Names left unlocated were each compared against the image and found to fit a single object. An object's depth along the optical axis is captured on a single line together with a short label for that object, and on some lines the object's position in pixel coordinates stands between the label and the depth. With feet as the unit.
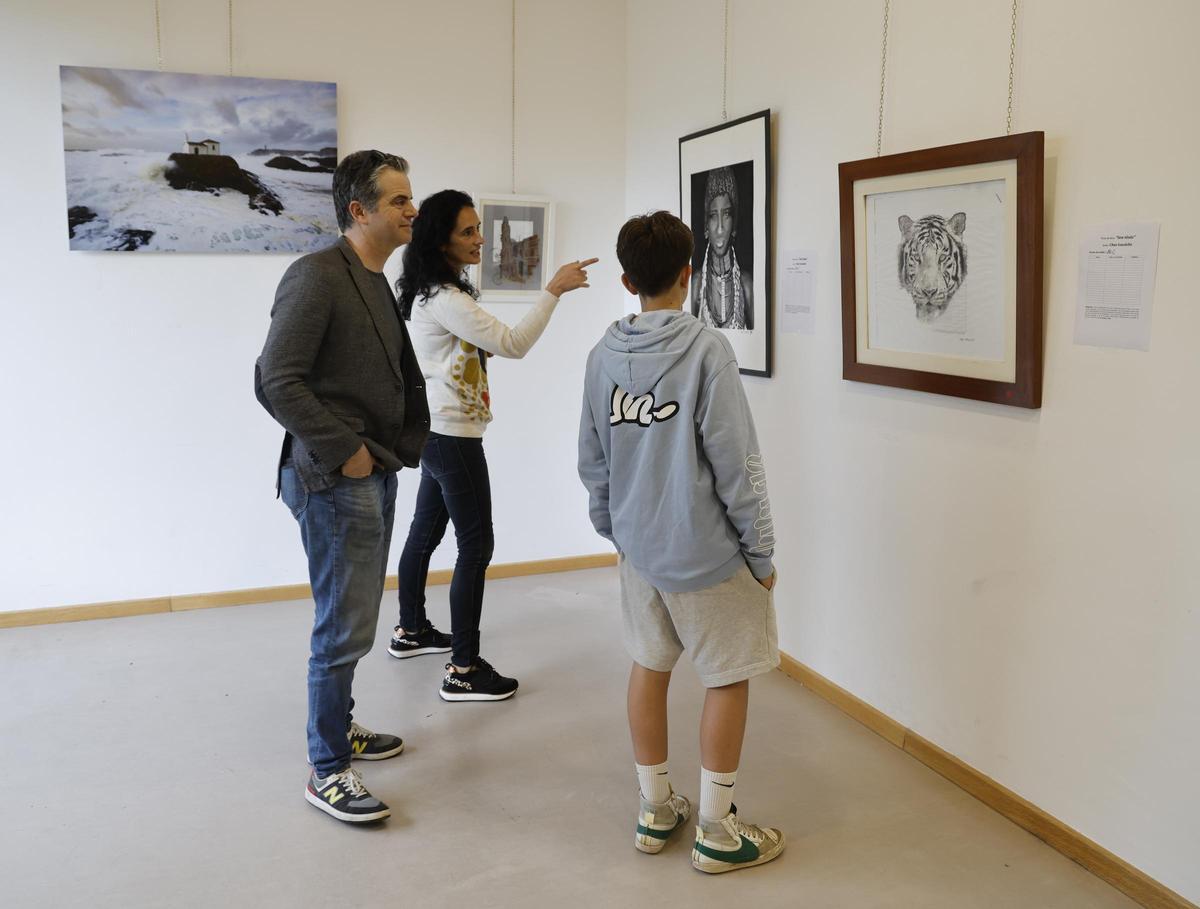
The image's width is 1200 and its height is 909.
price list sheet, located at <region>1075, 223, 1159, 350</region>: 7.35
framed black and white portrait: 12.14
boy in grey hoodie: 7.29
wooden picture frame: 8.23
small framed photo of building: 15.55
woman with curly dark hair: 10.46
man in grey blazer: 7.98
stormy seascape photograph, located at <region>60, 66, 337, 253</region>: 13.46
